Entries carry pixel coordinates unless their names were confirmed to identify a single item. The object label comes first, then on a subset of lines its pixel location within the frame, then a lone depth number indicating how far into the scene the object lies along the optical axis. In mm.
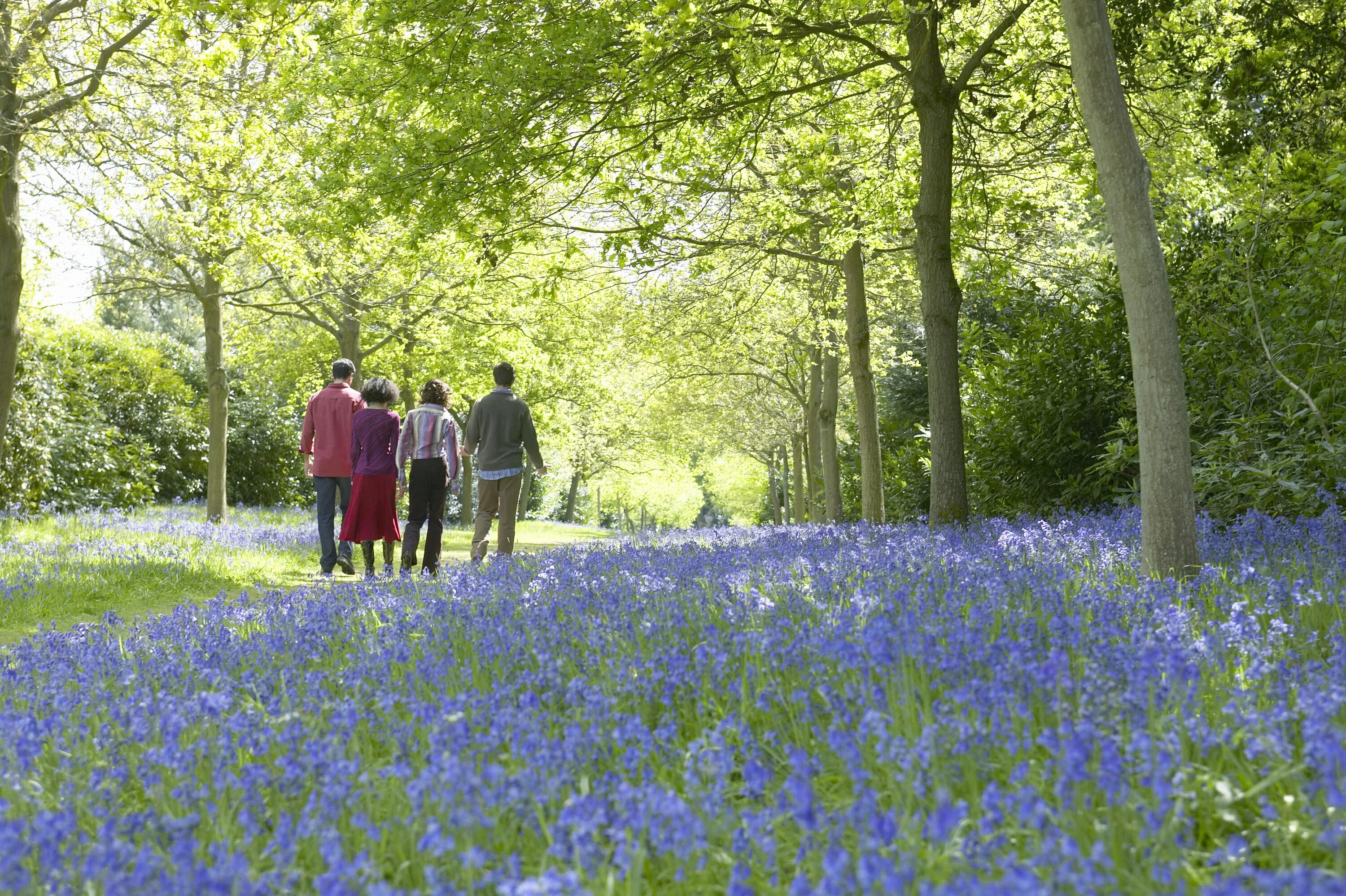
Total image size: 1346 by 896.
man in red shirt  11141
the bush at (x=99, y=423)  17250
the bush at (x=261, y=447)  26750
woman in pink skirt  10367
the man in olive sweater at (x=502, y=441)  10469
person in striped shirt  10391
